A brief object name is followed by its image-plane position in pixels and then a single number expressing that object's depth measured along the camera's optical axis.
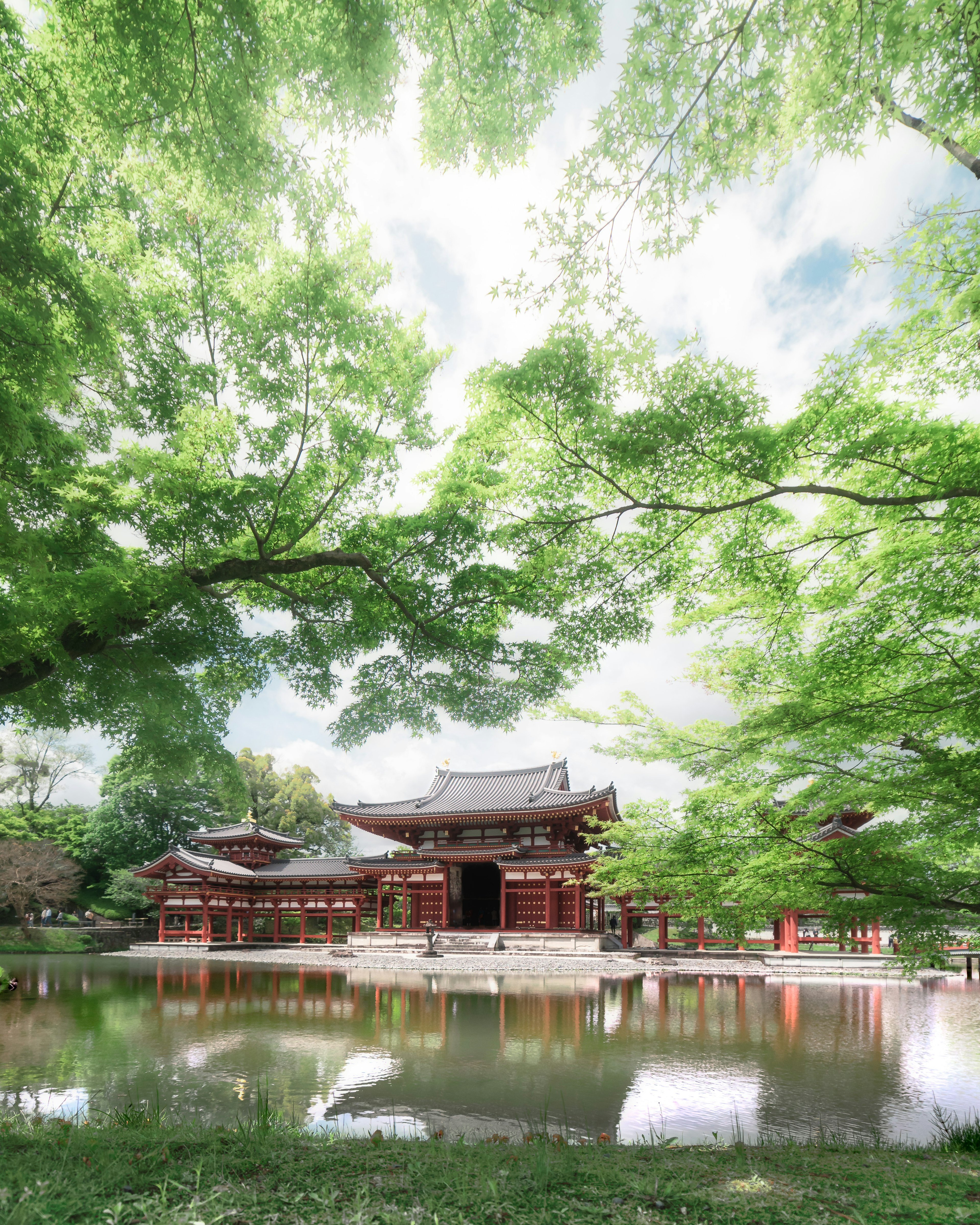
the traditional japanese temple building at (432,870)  23.44
